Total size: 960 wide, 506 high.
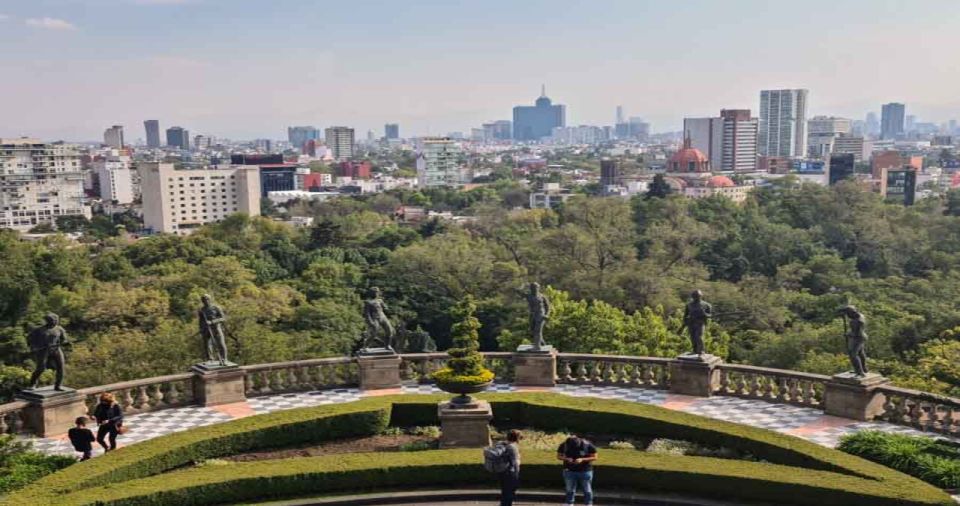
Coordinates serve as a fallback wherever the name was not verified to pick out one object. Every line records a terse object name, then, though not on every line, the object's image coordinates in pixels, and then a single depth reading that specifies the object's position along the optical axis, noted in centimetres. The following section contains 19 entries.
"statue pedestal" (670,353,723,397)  2389
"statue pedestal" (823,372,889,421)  2112
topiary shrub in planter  1934
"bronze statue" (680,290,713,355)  2345
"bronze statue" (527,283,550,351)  2494
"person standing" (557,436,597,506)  1515
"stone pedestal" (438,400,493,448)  1941
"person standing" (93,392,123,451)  1853
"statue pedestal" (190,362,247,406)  2353
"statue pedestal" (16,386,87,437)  2081
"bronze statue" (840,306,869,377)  2106
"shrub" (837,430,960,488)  1628
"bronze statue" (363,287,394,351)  2508
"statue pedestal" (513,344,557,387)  2542
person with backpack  1488
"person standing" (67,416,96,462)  1770
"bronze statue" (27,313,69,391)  2053
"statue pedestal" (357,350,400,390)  2534
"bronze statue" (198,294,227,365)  2350
